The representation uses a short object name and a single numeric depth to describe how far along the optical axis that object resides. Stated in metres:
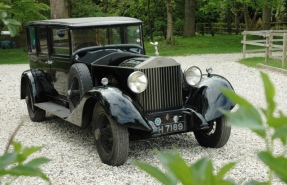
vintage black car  5.44
